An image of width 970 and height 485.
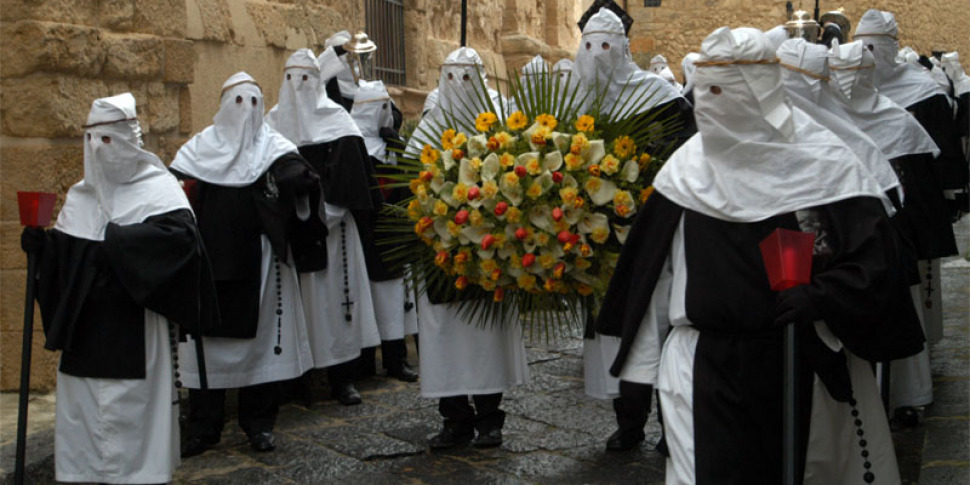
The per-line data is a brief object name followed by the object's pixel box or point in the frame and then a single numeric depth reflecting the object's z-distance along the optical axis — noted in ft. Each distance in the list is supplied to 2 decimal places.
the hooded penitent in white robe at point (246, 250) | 21.98
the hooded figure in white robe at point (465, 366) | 20.92
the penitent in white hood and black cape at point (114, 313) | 17.08
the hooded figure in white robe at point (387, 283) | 28.09
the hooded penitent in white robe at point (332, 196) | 25.55
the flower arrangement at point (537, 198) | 16.51
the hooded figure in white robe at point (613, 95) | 20.67
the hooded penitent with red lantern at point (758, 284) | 11.87
